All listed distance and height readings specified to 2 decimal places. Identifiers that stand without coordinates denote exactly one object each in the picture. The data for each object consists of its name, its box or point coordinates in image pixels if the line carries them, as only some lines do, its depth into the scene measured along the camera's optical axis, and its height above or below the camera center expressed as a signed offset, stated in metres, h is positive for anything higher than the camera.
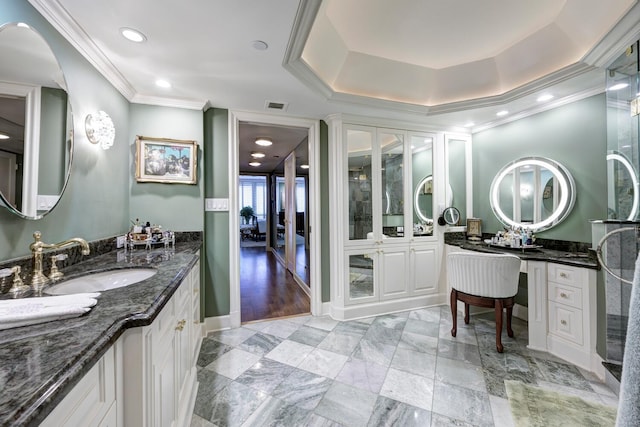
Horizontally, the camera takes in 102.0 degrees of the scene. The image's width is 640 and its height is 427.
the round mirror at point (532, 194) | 2.57 +0.25
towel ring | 1.59 -0.18
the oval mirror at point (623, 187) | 1.73 +0.20
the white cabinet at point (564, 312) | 1.97 -0.78
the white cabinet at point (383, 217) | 2.94 -0.01
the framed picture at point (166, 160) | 2.38 +0.53
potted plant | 10.23 +0.12
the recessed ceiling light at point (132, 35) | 1.56 +1.12
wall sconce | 1.77 +0.62
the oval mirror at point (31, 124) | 1.16 +0.46
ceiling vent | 2.60 +1.14
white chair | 2.21 -0.55
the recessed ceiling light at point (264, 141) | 4.22 +1.24
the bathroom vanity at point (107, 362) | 0.51 -0.35
